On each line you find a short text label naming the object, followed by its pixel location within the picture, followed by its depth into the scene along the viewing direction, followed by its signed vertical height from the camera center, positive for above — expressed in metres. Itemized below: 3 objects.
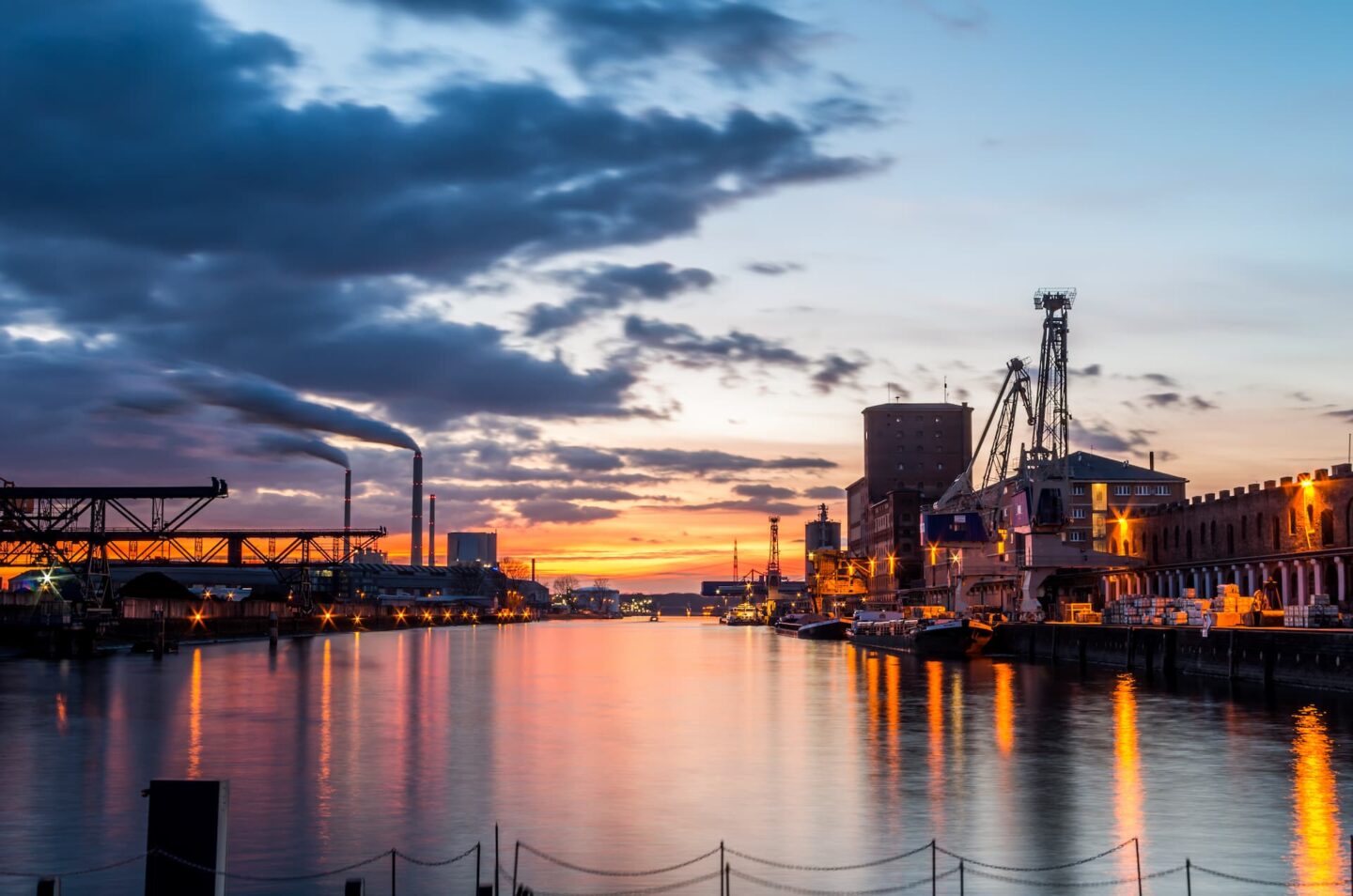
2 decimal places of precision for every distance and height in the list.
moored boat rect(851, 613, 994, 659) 145.25 -4.89
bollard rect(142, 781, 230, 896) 20.00 -3.54
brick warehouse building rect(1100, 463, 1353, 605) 115.12 +4.83
